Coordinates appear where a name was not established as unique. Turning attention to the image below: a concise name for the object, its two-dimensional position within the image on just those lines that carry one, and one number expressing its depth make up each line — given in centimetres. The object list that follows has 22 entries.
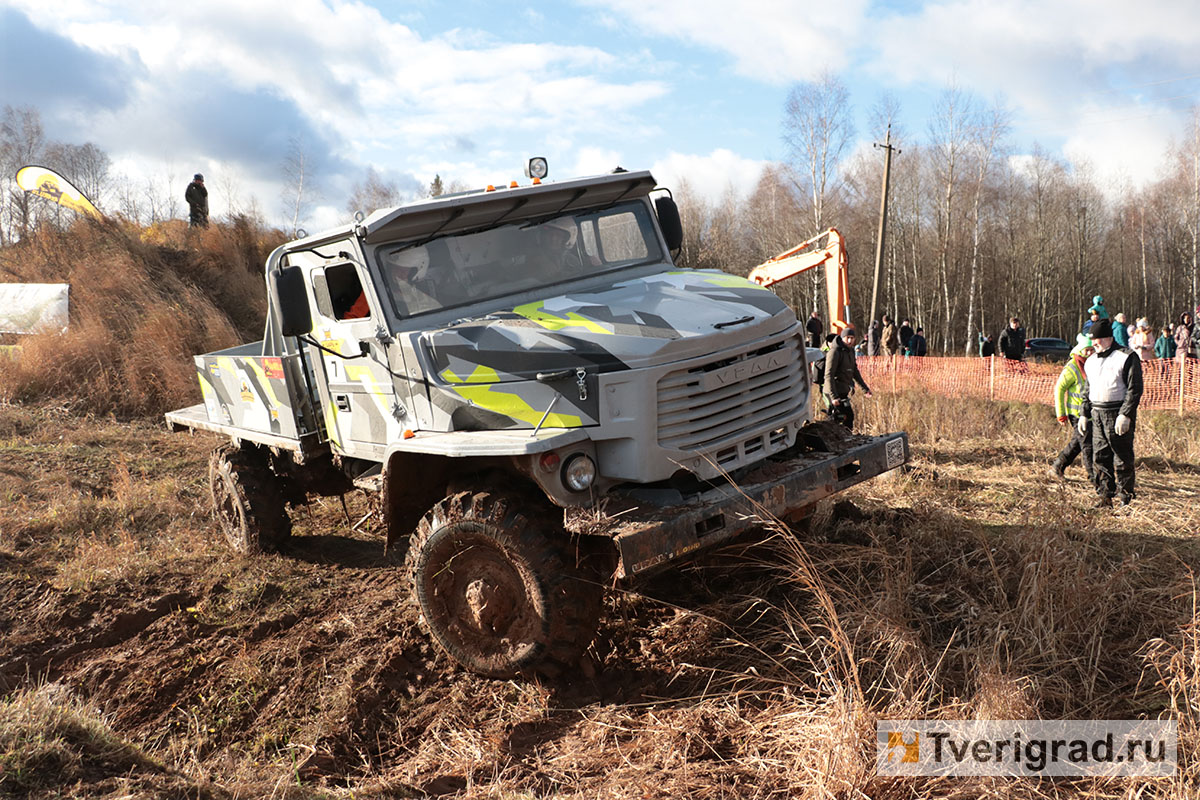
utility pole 2572
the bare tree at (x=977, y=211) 3344
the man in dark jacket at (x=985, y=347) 2400
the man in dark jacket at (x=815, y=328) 1829
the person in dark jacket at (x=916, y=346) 2253
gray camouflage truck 421
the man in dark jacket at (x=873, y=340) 2244
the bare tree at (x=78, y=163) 3381
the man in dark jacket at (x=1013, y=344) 1948
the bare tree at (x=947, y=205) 3406
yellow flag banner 1739
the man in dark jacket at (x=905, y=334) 2396
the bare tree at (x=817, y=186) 3153
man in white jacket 733
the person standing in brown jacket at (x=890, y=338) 2267
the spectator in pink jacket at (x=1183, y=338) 1731
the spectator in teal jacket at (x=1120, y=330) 1597
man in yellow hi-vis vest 840
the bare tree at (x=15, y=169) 1992
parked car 2638
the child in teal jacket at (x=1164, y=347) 1959
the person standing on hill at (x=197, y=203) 2005
